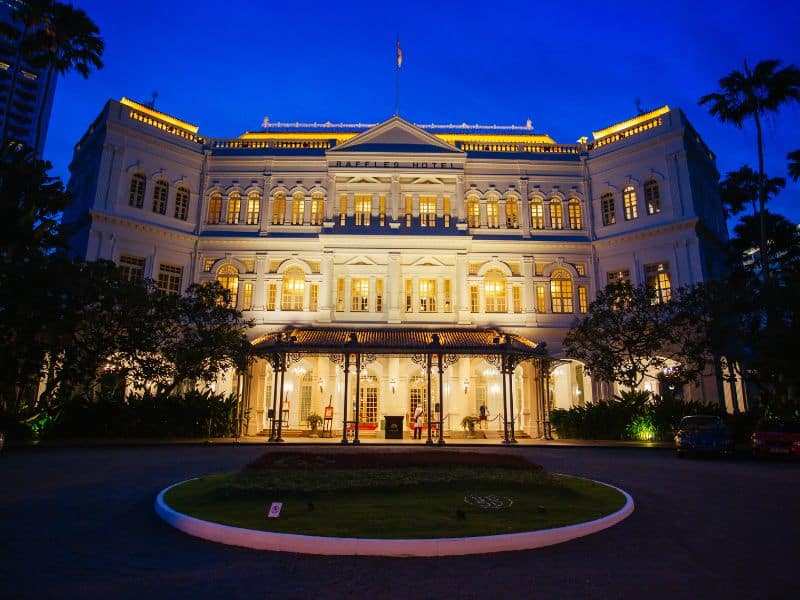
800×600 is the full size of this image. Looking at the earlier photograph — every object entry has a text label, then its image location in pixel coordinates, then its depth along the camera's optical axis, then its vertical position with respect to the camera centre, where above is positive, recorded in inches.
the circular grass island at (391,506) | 260.4 -62.5
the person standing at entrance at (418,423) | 947.6 -30.5
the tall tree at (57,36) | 975.0 +710.2
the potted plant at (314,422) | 1035.9 -33.4
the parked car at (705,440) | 700.7 -41.2
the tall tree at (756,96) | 1075.9 +675.4
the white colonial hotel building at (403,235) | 1109.1 +384.9
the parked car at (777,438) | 674.8 -37.2
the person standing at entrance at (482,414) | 1060.5 -14.3
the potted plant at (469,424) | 1033.2 -34.0
